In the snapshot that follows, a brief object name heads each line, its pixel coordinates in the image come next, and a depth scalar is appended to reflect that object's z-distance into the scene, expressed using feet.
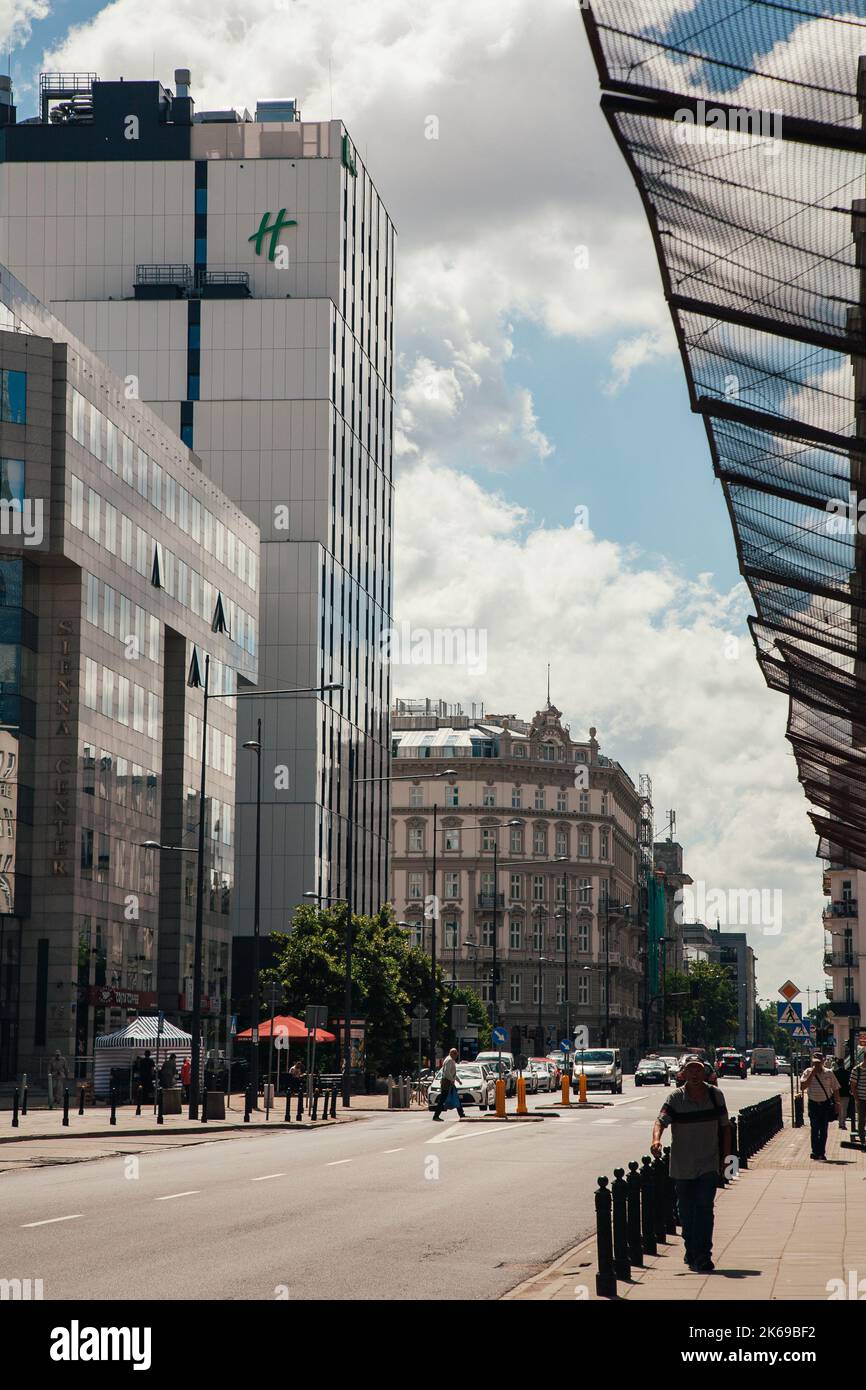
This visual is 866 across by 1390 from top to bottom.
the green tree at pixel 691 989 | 609.42
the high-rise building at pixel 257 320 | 323.16
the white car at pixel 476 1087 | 189.03
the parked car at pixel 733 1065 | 399.85
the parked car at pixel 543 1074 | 250.16
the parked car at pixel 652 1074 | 299.99
